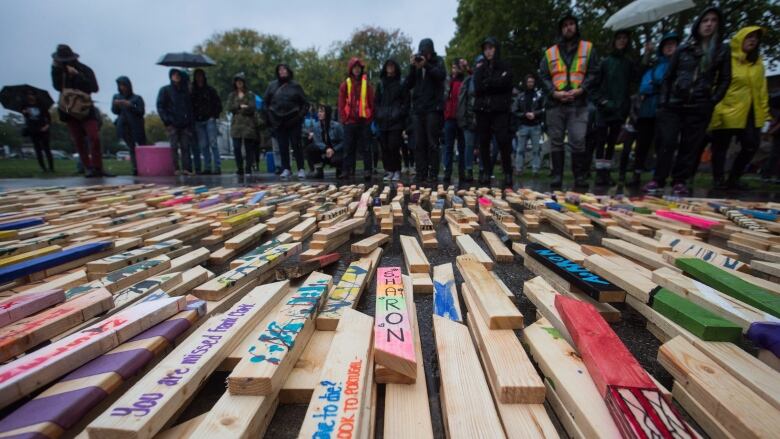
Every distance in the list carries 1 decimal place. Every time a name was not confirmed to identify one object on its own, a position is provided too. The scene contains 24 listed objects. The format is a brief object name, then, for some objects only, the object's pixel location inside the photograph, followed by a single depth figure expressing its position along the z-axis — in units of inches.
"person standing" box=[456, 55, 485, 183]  268.4
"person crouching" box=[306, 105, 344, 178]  364.2
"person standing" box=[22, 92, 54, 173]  400.2
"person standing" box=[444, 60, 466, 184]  295.4
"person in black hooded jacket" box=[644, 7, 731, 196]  199.2
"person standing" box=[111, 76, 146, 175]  359.3
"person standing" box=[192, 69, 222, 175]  339.9
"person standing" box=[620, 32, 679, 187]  241.1
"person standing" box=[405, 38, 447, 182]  249.0
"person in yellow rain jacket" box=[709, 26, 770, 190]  204.8
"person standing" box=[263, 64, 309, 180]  306.0
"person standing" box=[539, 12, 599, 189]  211.6
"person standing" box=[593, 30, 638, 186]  249.3
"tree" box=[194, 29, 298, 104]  1446.9
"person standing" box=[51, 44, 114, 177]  289.0
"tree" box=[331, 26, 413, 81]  1579.7
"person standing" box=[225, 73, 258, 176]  334.6
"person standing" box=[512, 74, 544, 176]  350.6
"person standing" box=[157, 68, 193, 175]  328.2
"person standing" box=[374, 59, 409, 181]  271.6
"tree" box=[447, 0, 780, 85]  558.6
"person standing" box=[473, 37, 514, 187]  231.3
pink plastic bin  356.8
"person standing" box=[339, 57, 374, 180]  276.2
